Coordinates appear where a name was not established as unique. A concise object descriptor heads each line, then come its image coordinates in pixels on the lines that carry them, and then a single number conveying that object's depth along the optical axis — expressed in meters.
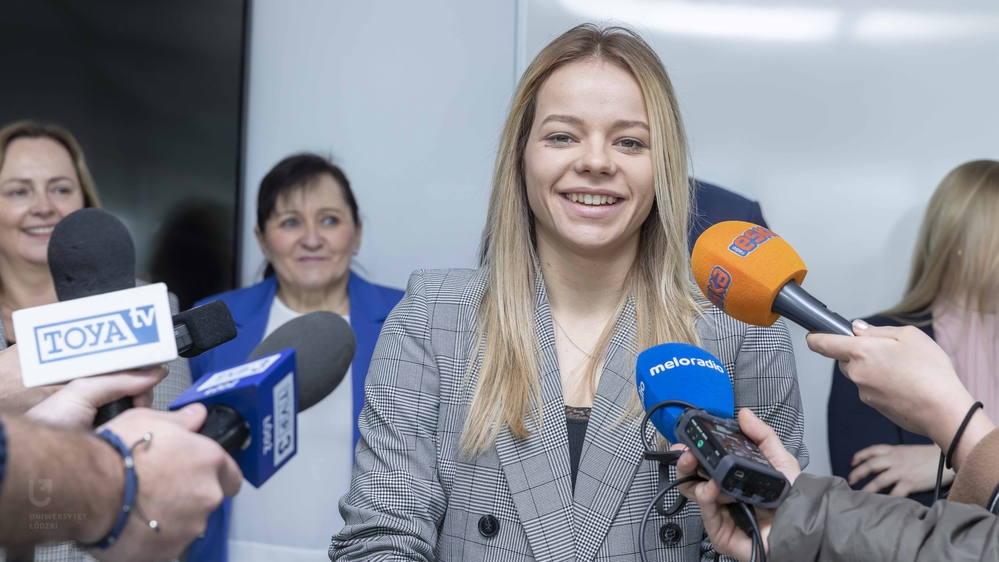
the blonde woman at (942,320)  2.12
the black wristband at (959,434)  1.00
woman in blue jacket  2.43
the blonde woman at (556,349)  1.31
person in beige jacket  0.90
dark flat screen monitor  2.19
